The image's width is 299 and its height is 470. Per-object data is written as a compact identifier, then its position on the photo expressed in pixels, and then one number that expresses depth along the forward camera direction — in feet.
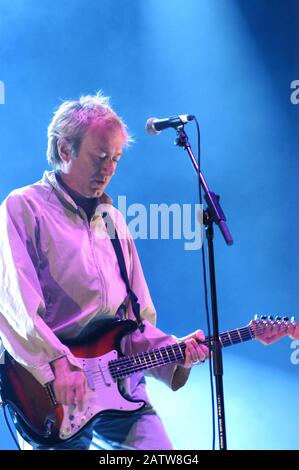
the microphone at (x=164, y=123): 17.01
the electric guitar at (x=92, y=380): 16.58
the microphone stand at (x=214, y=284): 15.53
